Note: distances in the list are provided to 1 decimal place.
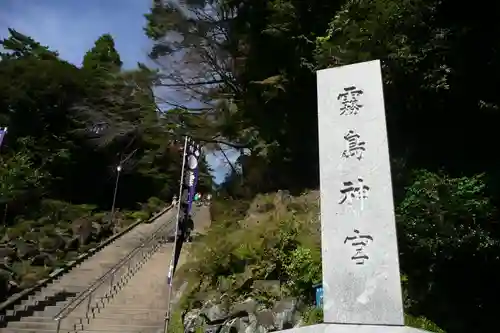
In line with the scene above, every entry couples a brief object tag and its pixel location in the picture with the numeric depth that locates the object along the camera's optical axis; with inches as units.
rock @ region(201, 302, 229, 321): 330.3
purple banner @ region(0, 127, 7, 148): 490.4
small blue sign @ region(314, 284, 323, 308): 291.5
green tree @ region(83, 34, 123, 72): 1152.8
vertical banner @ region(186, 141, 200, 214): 399.1
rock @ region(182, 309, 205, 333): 342.0
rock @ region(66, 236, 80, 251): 663.2
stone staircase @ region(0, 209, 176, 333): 401.7
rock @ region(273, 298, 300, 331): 301.4
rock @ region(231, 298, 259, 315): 322.0
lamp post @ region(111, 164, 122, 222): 935.7
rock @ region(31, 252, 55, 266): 575.2
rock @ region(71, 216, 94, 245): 714.2
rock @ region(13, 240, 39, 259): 588.7
